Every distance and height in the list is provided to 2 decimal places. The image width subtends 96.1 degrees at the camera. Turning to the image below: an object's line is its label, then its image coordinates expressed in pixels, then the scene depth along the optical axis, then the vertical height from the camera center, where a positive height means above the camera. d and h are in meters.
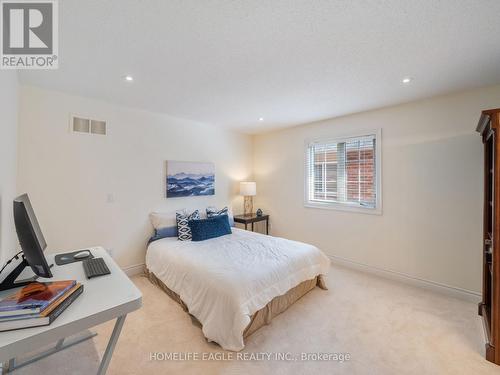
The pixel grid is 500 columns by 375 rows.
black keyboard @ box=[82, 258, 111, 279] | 1.39 -0.52
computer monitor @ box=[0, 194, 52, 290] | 1.11 -0.31
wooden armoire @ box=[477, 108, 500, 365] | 1.68 -0.46
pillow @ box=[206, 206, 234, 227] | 3.73 -0.42
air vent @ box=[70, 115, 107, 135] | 2.73 +0.78
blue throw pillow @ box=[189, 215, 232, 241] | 3.11 -0.58
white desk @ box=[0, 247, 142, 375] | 0.84 -0.56
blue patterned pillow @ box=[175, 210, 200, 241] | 3.16 -0.54
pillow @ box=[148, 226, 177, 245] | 3.20 -0.66
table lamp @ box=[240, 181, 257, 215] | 4.38 -0.03
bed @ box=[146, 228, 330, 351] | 1.84 -0.89
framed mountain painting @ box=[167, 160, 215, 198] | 3.58 +0.15
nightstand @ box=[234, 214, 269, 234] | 4.14 -0.60
